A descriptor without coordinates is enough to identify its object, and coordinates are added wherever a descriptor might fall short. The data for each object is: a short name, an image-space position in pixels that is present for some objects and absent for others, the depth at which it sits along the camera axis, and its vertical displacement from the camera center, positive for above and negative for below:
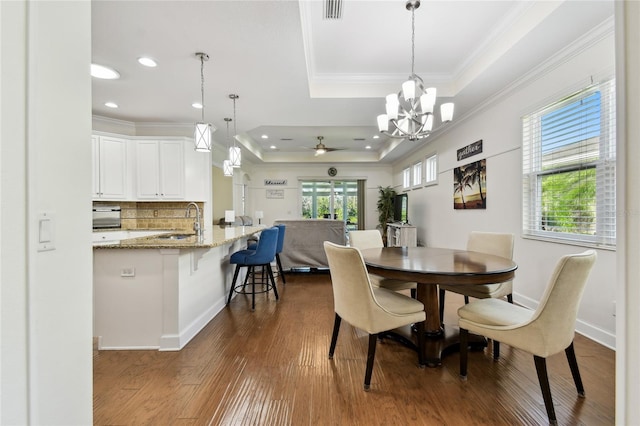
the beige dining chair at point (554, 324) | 1.46 -0.63
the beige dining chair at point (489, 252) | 2.35 -0.41
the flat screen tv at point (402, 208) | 6.81 +0.11
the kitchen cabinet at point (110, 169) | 4.23 +0.69
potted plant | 8.15 +0.17
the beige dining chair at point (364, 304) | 1.79 -0.64
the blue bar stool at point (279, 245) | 3.95 -0.47
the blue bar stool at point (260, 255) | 3.24 -0.50
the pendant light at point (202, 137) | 2.89 +0.79
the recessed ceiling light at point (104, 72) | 2.81 +1.48
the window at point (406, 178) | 7.25 +0.94
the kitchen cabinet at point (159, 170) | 4.57 +0.71
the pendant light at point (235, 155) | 3.56 +0.74
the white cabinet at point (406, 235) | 6.03 -0.49
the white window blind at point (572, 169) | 2.27 +0.42
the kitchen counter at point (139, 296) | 2.33 -0.70
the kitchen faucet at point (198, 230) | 3.04 -0.19
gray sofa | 4.97 -0.49
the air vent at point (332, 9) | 2.31 +1.76
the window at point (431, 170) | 5.57 +0.91
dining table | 1.80 -0.40
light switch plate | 0.76 -0.05
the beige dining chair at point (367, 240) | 2.69 -0.32
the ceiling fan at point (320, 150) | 6.33 +1.45
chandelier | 2.52 +0.98
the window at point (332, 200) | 9.25 +0.42
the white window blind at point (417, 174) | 6.52 +0.95
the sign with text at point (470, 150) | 4.03 +0.96
